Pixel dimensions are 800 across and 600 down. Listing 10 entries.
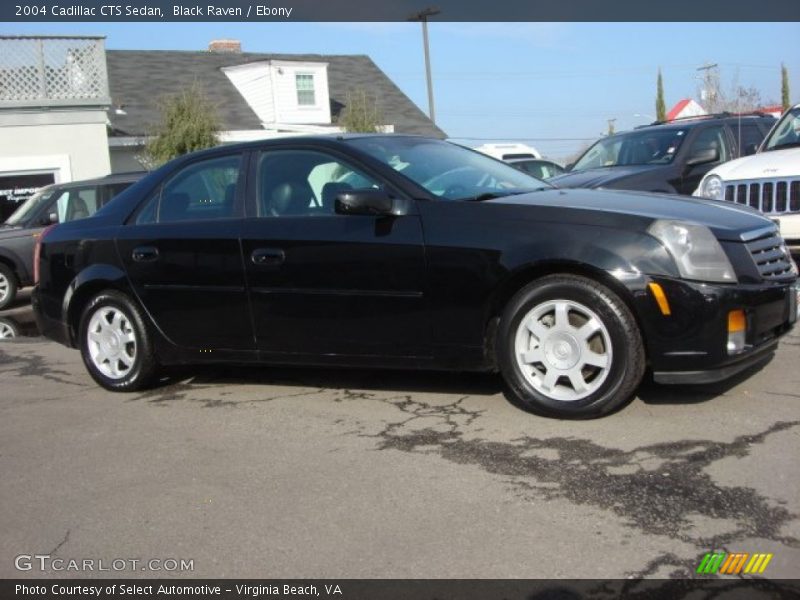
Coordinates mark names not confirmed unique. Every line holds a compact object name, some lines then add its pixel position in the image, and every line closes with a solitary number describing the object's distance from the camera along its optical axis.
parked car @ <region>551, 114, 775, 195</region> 9.12
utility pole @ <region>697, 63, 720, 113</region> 30.20
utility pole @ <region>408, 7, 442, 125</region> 33.38
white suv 7.61
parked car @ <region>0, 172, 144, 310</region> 12.75
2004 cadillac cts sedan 4.39
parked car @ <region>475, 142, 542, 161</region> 26.00
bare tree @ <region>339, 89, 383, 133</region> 27.50
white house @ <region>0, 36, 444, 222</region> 19.23
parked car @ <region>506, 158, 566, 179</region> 16.84
